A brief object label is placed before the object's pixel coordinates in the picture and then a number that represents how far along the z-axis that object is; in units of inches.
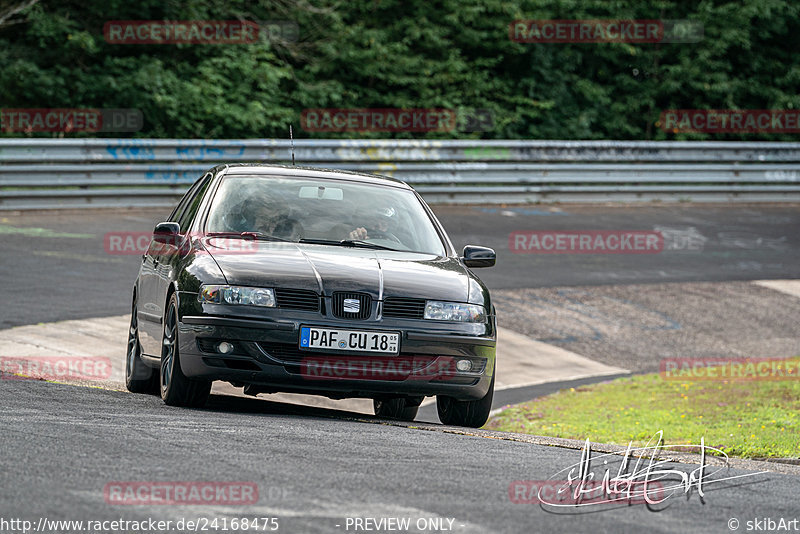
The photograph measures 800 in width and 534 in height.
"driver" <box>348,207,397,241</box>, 672.4
